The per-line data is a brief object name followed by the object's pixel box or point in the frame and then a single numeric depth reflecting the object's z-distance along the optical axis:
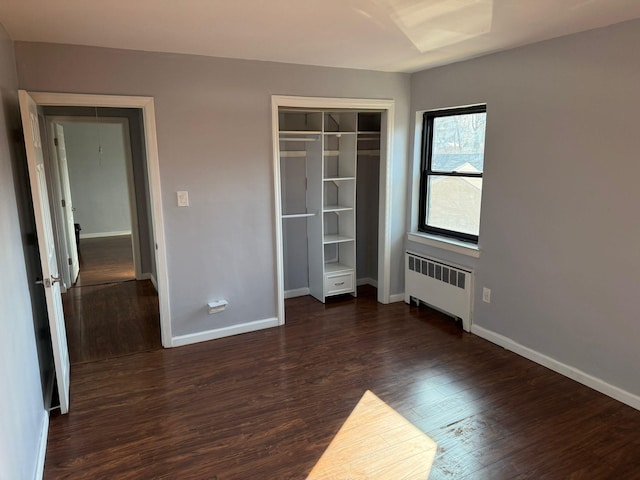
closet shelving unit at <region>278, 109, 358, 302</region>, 4.49
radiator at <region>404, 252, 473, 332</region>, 3.92
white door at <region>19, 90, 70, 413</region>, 2.49
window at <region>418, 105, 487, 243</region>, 3.83
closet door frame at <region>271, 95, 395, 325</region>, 3.79
